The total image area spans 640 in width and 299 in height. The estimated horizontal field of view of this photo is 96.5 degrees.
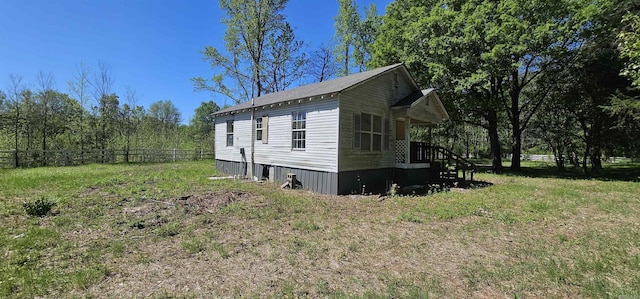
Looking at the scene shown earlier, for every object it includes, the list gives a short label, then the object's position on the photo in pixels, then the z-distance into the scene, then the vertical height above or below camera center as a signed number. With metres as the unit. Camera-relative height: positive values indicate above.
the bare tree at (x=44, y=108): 21.20 +2.88
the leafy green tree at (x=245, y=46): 24.77 +9.31
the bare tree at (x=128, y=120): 25.53 +2.52
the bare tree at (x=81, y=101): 22.98 +3.75
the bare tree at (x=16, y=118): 19.50 +1.94
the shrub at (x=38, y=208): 6.43 -1.40
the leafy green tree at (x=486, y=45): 14.43 +5.86
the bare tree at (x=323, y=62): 28.50 +8.86
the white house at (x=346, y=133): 10.03 +0.66
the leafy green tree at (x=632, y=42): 8.09 +3.29
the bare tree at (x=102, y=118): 23.64 +2.44
